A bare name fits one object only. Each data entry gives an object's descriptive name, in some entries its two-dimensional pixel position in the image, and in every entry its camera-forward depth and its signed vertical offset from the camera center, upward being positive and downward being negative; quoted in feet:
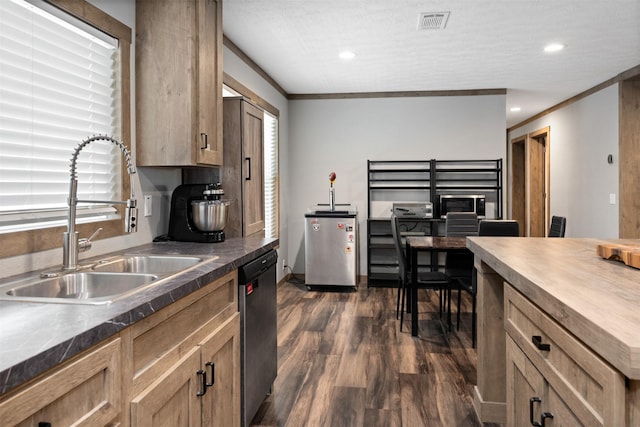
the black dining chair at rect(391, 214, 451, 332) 12.28 -1.90
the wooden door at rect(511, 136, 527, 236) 27.55 +1.42
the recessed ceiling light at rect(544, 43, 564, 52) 13.09 +4.68
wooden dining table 11.90 -1.10
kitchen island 2.90 -1.09
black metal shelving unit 18.67 +0.80
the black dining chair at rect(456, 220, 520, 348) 12.28 -0.62
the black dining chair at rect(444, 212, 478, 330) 12.51 -1.44
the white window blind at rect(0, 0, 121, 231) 5.44 +1.35
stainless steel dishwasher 6.83 -2.00
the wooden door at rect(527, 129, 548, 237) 25.38 +1.36
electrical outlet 8.16 +0.07
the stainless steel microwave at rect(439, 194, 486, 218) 17.93 +0.14
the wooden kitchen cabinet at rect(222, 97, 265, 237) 9.35 +0.89
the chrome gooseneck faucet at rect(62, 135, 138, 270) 5.41 -0.16
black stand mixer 8.11 -0.10
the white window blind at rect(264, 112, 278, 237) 16.72 +1.27
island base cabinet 3.04 -1.41
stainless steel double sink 4.50 -0.81
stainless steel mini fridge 17.19 -1.56
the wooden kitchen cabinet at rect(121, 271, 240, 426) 4.03 -1.62
